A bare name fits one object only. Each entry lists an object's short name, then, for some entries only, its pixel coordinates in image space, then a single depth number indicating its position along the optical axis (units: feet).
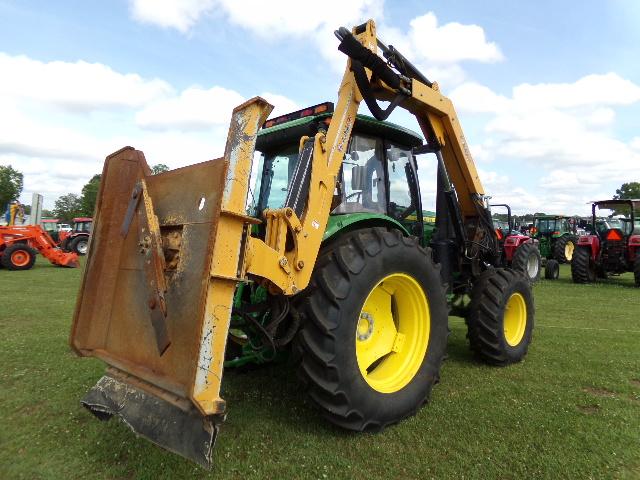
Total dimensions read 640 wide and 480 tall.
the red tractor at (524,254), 41.01
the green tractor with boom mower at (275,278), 7.86
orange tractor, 46.96
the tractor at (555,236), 56.29
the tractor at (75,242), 71.26
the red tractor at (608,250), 41.14
